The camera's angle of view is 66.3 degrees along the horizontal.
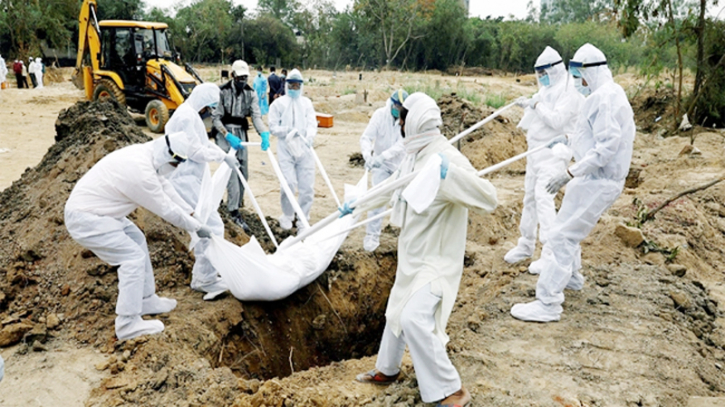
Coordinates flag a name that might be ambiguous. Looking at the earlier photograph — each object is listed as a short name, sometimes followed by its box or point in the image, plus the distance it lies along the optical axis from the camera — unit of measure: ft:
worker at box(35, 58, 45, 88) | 73.10
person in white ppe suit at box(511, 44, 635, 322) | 13.37
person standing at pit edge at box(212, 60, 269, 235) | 21.15
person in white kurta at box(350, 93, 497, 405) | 9.62
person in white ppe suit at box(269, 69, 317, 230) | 21.35
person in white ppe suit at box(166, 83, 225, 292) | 15.94
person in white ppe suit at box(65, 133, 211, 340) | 12.59
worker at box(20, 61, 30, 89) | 72.46
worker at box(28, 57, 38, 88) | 72.95
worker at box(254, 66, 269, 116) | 38.19
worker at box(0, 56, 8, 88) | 60.86
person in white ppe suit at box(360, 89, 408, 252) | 19.40
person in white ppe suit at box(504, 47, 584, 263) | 17.35
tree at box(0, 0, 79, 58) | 90.12
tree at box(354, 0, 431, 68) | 120.67
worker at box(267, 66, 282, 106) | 43.70
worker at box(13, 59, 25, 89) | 71.77
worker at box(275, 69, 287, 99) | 44.01
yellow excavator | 42.93
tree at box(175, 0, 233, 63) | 115.75
